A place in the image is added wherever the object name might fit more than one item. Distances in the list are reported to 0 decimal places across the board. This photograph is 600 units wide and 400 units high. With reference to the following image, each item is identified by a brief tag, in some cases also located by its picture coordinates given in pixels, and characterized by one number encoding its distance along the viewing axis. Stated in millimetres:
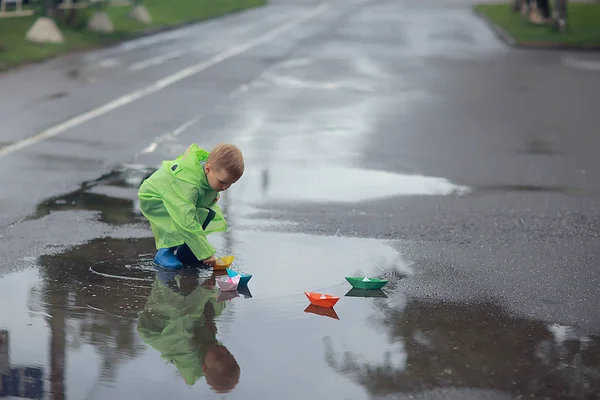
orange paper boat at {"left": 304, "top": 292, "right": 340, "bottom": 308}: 5980
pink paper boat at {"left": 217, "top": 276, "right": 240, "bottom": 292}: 6246
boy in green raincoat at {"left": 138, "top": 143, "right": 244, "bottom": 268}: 6594
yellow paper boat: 6803
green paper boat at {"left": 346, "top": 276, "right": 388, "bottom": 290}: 6367
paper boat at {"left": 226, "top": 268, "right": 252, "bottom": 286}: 6335
